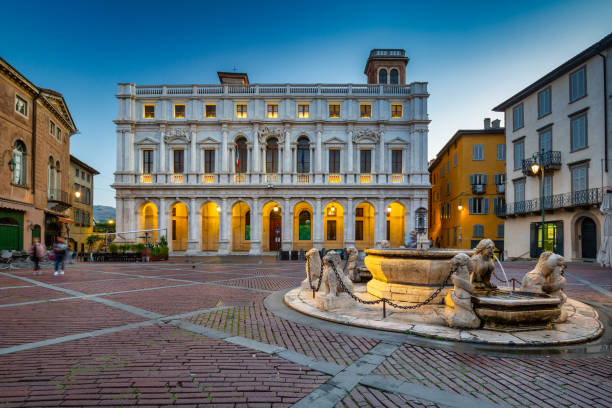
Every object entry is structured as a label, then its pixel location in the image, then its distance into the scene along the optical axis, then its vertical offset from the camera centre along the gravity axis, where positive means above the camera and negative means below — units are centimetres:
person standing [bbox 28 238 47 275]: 1485 -192
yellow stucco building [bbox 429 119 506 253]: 3234 +291
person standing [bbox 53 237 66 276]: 1391 -178
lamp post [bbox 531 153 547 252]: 2239 +397
